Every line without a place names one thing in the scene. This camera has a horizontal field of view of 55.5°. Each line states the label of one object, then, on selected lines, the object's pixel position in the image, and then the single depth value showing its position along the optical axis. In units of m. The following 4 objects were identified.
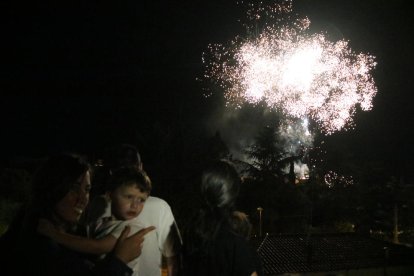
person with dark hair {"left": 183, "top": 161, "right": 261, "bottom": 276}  2.37
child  2.64
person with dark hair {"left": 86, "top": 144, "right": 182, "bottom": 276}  2.86
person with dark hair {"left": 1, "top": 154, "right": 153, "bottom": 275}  1.72
